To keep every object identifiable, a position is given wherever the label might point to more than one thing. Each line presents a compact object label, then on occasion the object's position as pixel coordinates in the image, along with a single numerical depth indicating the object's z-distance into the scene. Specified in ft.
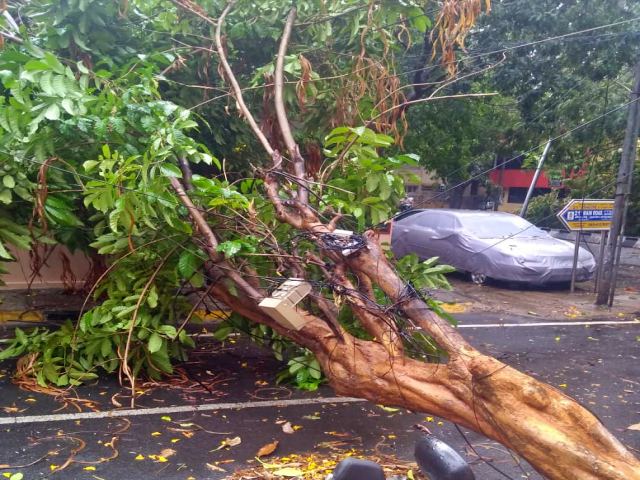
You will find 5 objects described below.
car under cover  39.17
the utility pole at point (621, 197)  34.53
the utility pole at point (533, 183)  55.26
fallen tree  10.40
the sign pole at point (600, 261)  37.78
